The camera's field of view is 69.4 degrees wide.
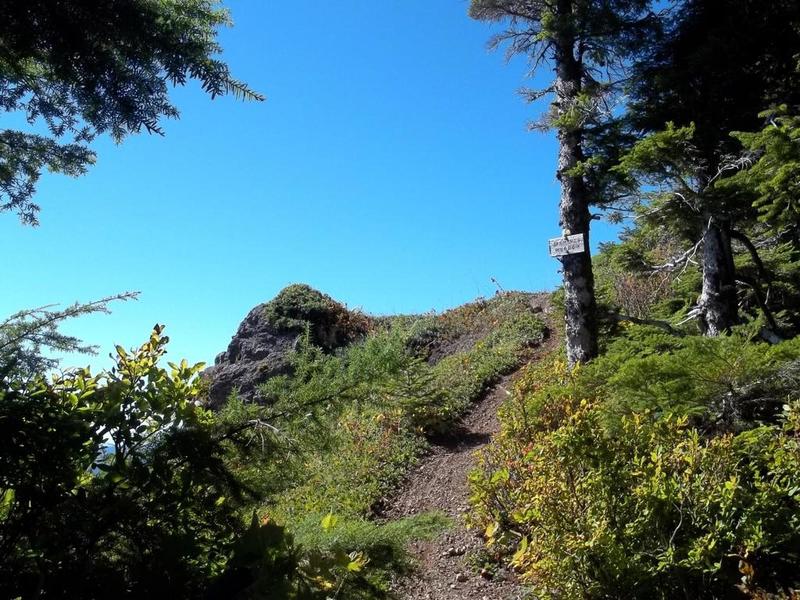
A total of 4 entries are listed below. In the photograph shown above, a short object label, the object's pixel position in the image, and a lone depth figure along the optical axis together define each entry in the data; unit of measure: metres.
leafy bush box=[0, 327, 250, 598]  1.75
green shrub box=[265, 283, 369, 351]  14.76
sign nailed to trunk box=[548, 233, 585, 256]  7.78
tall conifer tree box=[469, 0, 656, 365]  7.88
